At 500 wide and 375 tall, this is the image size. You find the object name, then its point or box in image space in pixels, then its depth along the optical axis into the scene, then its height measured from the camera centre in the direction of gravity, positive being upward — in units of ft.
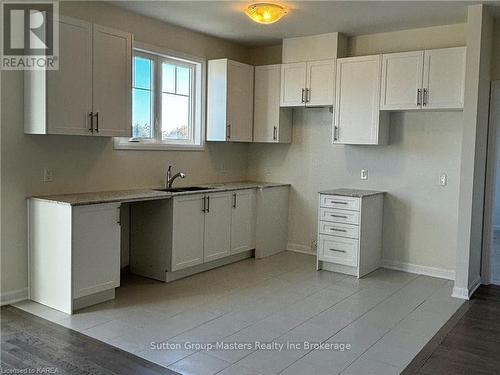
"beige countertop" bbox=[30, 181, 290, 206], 12.20 -1.21
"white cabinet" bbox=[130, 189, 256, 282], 14.87 -2.61
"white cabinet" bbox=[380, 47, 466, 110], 14.76 +2.70
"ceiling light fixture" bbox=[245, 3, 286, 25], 12.93 +4.08
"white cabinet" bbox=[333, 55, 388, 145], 16.38 +2.04
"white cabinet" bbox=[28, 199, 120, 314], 11.87 -2.65
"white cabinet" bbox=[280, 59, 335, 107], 17.42 +2.88
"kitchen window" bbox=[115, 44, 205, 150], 15.97 +1.93
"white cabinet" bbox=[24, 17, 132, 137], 12.18 +1.80
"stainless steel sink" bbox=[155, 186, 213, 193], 16.30 -1.19
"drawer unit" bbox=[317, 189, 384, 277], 16.06 -2.48
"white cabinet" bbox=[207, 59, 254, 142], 18.02 +2.23
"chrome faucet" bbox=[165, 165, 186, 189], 16.55 -0.79
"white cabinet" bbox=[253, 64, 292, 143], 18.85 +1.93
